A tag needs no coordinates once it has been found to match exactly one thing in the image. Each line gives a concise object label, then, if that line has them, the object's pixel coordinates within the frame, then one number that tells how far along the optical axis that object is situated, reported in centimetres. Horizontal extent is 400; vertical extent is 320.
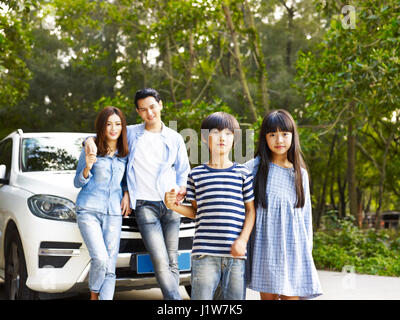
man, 457
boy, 348
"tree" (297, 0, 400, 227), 928
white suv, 468
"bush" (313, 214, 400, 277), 880
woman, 441
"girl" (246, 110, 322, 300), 364
